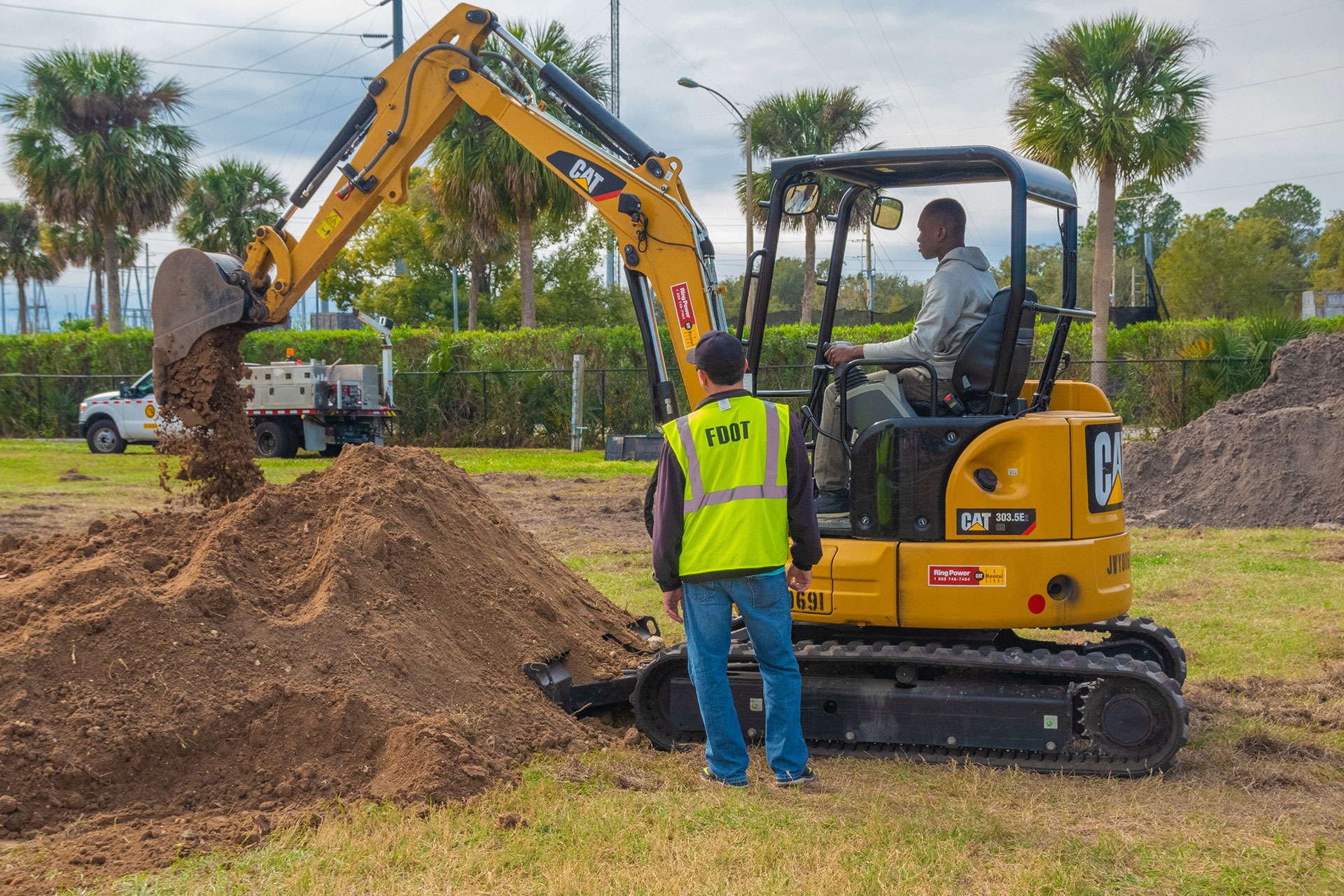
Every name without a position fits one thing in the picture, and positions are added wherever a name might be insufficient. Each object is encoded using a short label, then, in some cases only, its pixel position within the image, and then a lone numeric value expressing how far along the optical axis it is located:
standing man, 4.53
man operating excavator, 4.96
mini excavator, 4.83
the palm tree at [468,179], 27.16
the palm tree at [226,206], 43.38
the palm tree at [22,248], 67.94
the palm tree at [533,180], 26.73
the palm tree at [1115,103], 20.66
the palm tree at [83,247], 41.44
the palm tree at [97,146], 32.59
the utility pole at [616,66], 37.19
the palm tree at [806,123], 31.97
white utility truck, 21.78
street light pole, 28.97
